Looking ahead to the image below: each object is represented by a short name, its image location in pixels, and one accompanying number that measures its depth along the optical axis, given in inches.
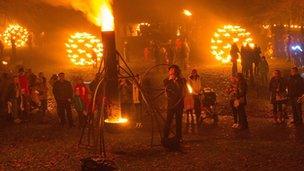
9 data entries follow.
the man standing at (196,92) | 590.6
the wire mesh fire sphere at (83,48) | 1206.9
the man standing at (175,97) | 488.1
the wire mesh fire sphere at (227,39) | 1124.5
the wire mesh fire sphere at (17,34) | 1785.8
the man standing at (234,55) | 904.9
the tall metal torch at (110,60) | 524.4
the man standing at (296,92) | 558.3
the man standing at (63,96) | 599.2
